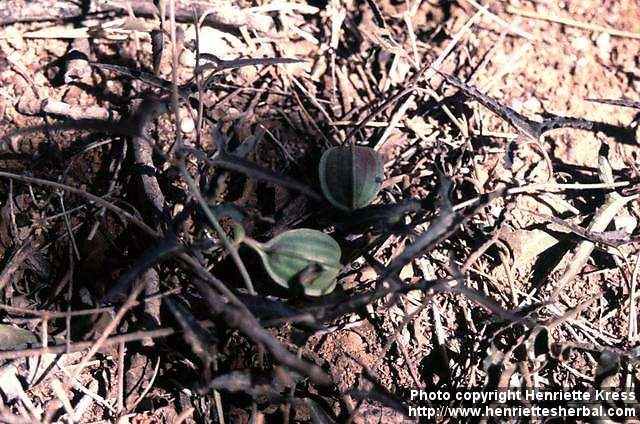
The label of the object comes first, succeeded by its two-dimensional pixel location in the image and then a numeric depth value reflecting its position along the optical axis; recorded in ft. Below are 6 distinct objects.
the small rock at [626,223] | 1.23
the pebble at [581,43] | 1.30
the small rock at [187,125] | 1.23
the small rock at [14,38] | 1.26
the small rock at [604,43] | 1.30
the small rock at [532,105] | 1.27
